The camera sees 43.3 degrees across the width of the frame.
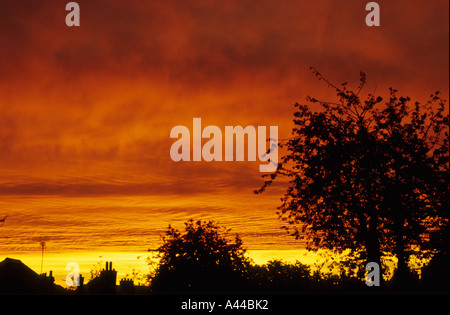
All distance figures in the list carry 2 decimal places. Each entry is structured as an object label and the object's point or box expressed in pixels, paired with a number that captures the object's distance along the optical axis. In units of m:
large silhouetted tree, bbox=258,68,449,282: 27.43
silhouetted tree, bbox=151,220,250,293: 38.53
